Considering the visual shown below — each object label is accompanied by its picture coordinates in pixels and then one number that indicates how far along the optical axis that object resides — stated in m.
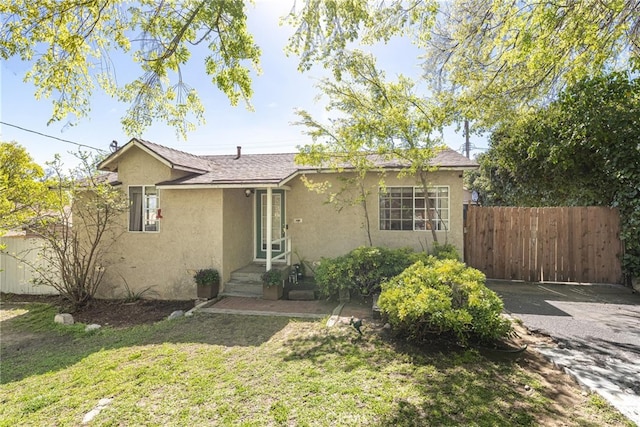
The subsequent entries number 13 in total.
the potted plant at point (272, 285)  8.41
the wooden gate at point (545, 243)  9.23
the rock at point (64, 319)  7.37
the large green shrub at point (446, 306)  4.59
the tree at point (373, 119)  7.46
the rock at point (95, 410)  3.53
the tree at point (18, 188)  7.00
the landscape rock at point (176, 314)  7.29
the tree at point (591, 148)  8.25
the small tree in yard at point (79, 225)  8.12
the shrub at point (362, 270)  7.60
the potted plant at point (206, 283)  8.44
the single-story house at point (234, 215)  8.95
